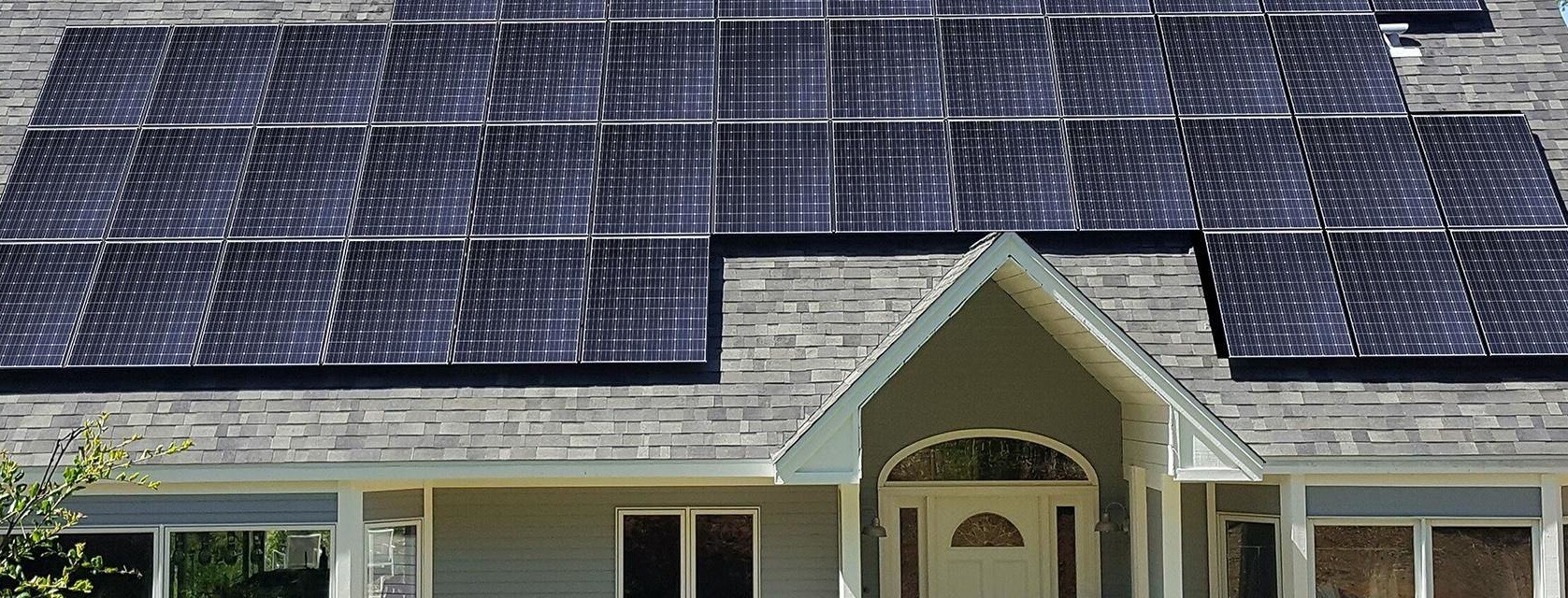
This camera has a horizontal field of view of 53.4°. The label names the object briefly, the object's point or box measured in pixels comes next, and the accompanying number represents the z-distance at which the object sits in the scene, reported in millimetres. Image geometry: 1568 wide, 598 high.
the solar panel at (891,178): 14367
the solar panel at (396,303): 13242
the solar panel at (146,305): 13258
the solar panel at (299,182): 14164
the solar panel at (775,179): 14359
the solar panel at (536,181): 14156
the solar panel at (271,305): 13219
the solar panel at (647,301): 13219
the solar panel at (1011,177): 14352
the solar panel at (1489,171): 14219
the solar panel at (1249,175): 14227
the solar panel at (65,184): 14195
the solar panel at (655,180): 14180
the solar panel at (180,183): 14188
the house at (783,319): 12594
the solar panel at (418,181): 14156
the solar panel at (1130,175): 14367
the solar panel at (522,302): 13242
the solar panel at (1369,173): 14211
